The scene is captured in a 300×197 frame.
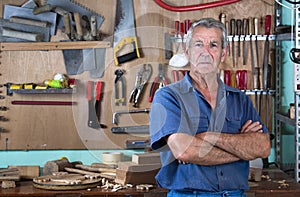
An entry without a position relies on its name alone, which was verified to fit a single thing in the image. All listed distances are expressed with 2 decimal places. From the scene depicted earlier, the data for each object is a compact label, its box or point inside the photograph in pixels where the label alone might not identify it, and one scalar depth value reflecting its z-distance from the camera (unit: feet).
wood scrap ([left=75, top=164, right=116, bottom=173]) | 11.93
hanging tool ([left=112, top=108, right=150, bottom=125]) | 13.80
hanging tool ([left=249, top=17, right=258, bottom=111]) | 13.60
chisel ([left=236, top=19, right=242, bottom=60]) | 13.57
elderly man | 8.15
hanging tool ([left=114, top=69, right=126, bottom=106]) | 13.73
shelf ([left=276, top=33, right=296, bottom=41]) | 12.13
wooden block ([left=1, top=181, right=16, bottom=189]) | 11.09
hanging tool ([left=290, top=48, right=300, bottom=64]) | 11.52
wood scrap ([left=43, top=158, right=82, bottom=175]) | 12.09
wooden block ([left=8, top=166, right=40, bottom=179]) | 11.86
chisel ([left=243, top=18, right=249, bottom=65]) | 13.58
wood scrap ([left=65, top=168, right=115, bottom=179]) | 11.50
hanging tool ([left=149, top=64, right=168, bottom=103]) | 13.43
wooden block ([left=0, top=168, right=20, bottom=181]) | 11.41
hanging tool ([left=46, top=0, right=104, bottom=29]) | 13.66
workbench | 10.62
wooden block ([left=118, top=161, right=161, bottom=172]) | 11.19
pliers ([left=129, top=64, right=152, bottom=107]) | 13.56
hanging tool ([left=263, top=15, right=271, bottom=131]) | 13.62
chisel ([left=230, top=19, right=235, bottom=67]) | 13.57
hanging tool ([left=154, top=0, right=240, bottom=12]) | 13.65
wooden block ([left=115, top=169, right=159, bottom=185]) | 11.21
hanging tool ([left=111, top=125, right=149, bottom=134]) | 13.75
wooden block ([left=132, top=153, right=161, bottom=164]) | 11.46
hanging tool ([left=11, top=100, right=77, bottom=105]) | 13.76
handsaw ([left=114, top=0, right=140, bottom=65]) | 13.70
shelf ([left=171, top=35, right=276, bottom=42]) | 13.57
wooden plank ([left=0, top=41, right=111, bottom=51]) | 13.52
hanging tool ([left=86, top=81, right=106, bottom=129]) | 13.70
